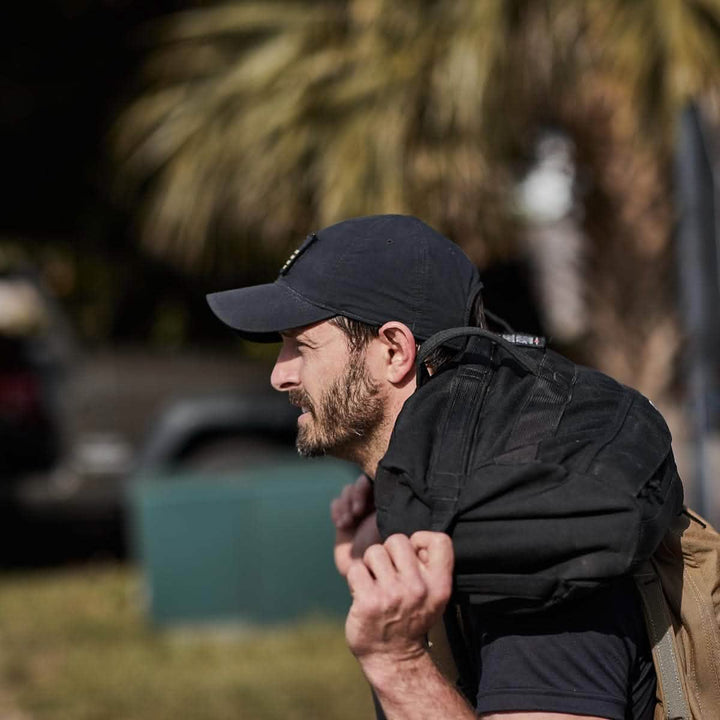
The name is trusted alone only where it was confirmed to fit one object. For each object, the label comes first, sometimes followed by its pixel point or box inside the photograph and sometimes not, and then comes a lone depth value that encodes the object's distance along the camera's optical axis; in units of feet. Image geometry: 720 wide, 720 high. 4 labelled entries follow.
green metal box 44.29
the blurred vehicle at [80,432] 50.98
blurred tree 36.81
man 11.41
